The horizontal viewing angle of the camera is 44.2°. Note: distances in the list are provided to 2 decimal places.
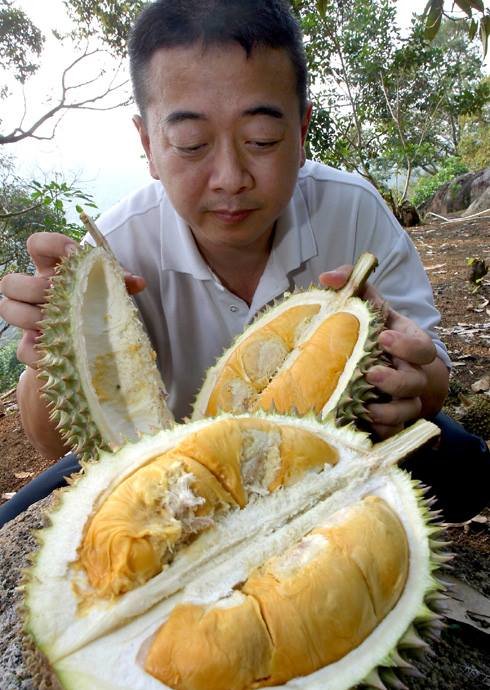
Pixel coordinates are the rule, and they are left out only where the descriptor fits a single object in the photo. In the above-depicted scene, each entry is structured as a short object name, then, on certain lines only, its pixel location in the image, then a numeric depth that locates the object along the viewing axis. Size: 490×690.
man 0.52
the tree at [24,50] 7.90
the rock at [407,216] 8.79
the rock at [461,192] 10.55
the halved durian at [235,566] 0.31
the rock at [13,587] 0.43
